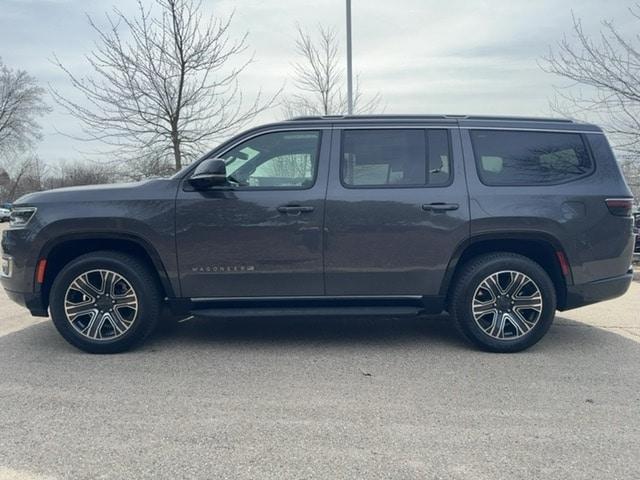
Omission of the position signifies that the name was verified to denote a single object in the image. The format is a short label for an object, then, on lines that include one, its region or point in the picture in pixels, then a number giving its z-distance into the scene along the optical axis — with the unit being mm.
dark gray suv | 4223
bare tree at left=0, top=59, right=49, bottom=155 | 50906
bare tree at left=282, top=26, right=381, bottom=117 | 13930
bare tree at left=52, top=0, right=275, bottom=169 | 10508
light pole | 11227
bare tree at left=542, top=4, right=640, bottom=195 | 10625
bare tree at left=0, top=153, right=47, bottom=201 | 56656
